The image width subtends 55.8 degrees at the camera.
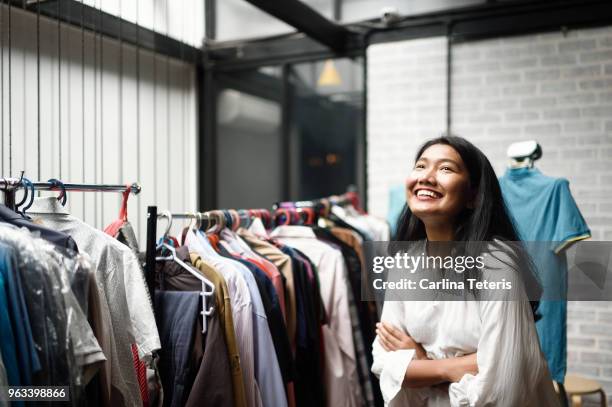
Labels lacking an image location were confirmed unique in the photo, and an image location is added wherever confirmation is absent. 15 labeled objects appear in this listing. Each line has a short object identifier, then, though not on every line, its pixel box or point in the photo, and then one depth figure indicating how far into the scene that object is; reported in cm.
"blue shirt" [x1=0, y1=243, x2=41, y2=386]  120
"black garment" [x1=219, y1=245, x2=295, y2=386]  199
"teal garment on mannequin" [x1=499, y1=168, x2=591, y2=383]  250
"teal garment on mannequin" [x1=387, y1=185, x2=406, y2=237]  337
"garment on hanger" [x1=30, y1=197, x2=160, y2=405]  157
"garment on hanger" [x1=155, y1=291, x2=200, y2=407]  179
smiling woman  144
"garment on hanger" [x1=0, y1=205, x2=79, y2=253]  137
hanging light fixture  422
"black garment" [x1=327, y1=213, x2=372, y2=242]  291
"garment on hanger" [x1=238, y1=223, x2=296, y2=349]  216
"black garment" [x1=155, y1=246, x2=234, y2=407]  174
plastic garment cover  123
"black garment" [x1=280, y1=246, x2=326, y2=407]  217
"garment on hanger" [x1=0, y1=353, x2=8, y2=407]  115
